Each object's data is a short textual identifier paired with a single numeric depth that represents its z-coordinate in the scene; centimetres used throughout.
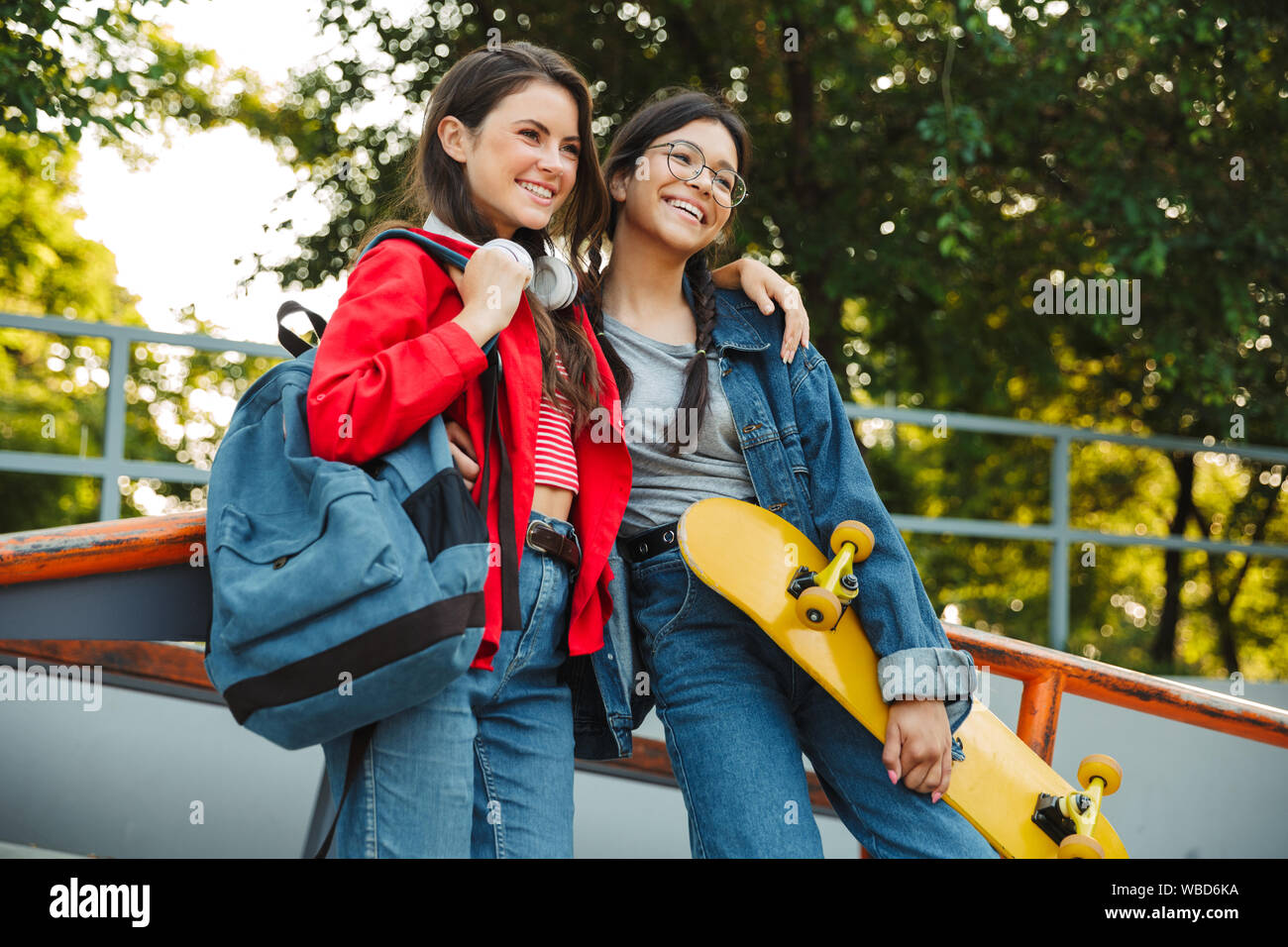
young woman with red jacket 148
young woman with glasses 178
